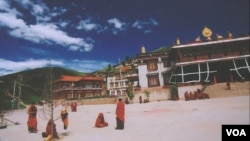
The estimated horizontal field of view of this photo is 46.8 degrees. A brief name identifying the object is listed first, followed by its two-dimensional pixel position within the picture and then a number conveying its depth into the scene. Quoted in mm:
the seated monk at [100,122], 6769
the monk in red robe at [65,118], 6477
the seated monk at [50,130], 6109
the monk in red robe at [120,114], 6821
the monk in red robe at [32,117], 6279
